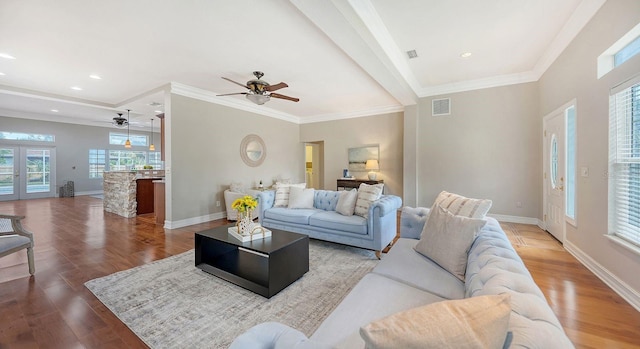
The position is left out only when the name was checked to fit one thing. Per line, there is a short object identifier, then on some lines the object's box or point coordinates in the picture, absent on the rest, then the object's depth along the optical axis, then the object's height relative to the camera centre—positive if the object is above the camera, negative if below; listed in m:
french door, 7.87 +0.04
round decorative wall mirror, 6.12 +0.60
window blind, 2.17 +0.10
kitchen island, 5.70 -0.47
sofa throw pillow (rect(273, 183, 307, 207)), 4.23 -0.40
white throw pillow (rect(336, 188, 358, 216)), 3.52 -0.44
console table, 6.37 -0.24
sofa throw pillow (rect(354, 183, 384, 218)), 3.37 -0.34
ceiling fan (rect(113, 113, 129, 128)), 7.05 +1.54
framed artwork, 6.52 +0.47
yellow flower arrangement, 2.72 -0.35
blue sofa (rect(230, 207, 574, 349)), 0.71 -0.63
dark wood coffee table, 2.26 -0.94
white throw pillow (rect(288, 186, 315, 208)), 4.00 -0.41
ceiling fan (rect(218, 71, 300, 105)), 3.95 +1.37
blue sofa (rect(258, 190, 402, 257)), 3.08 -0.67
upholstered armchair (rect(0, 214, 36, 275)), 2.47 -0.66
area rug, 1.79 -1.13
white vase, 2.63 -0.56
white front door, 3.58 +0.00
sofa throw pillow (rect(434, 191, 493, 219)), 1.94 -0.28
